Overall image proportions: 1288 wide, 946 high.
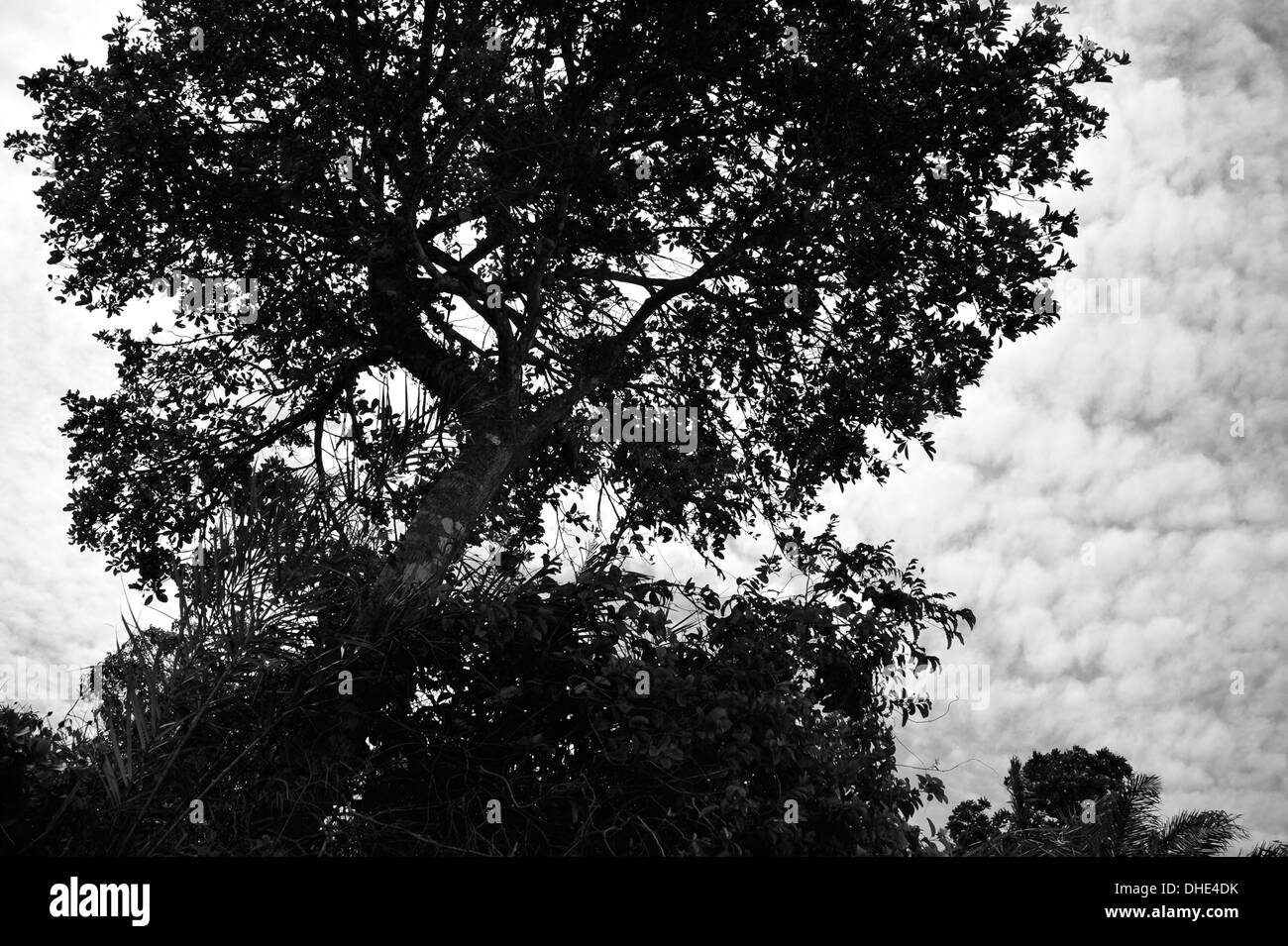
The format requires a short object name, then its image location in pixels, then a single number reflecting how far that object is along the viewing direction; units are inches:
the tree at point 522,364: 203.6
